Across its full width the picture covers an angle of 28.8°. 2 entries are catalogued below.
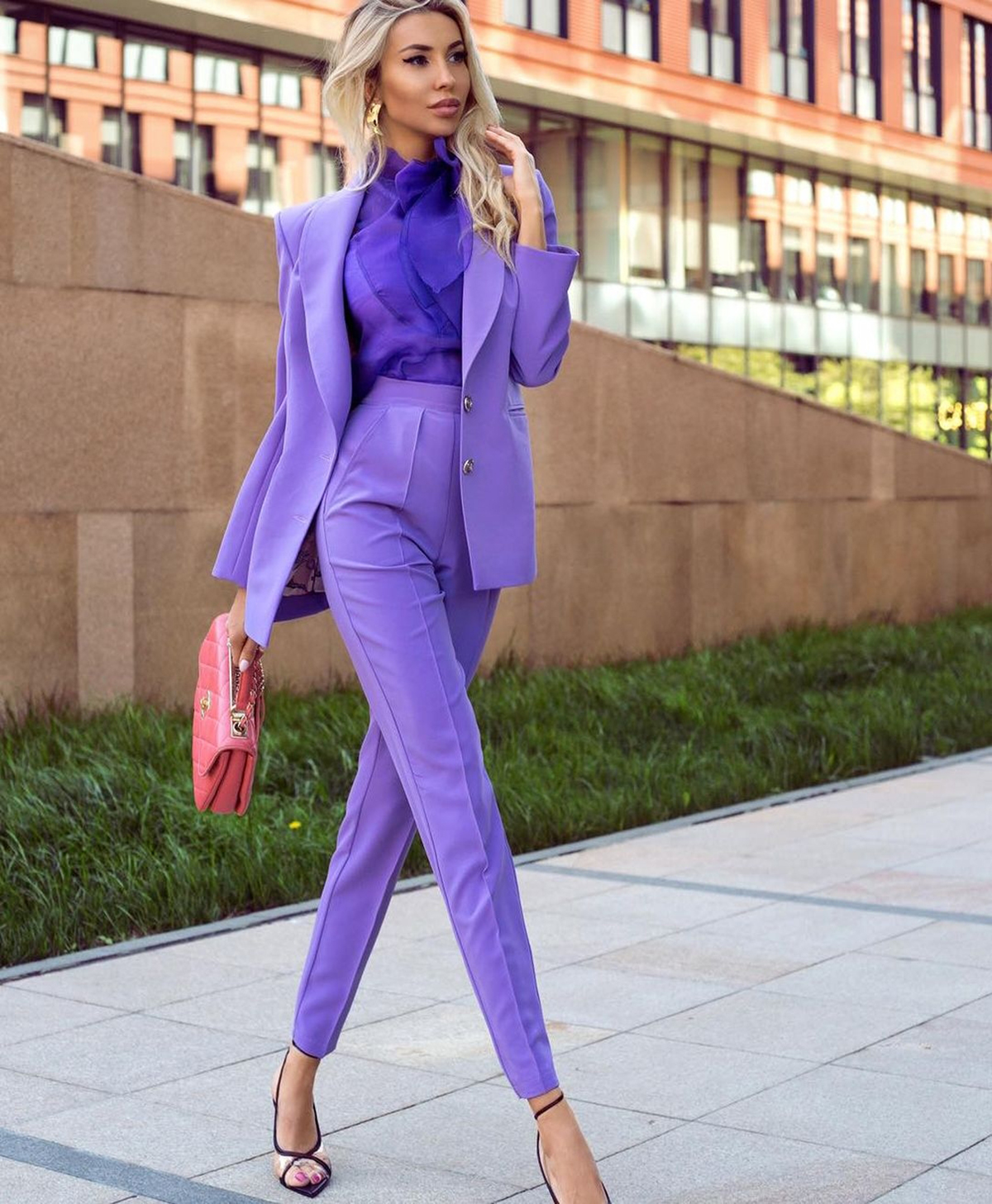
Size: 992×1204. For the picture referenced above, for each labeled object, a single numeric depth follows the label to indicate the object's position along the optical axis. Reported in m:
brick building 26.98
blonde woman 3.20
